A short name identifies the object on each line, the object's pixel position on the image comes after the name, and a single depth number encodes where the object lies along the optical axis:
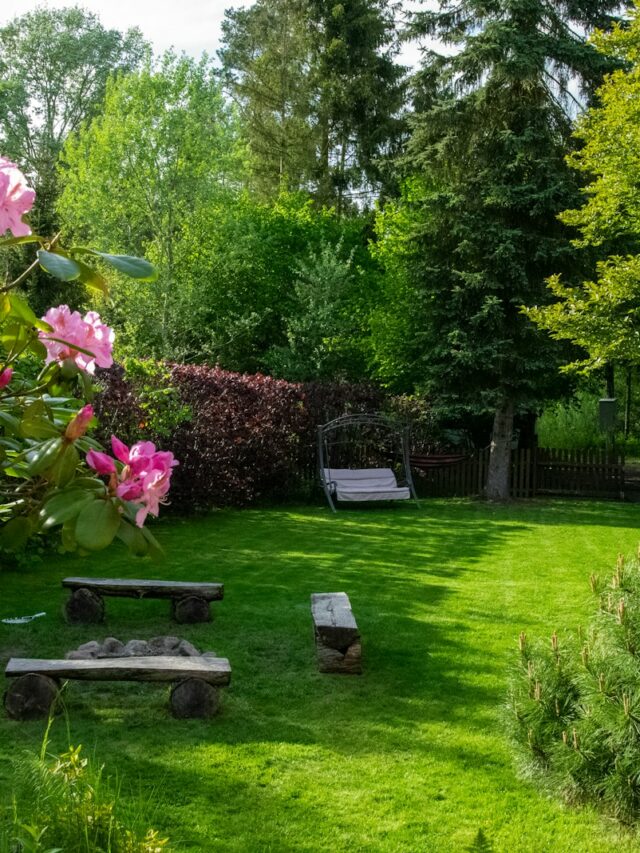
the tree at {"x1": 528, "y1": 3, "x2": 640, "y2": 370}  11.80
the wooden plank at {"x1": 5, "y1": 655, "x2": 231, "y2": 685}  4.52
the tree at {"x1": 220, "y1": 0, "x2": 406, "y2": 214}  25.73
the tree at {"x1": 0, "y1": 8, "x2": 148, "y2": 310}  33.00
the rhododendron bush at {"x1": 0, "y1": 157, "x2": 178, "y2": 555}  1.61
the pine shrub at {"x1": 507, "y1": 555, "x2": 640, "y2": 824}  3.40
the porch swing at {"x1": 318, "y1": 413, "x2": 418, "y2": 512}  13.27
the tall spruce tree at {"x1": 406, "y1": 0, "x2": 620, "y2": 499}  14.50
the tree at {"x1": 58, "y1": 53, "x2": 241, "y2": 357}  20.59
